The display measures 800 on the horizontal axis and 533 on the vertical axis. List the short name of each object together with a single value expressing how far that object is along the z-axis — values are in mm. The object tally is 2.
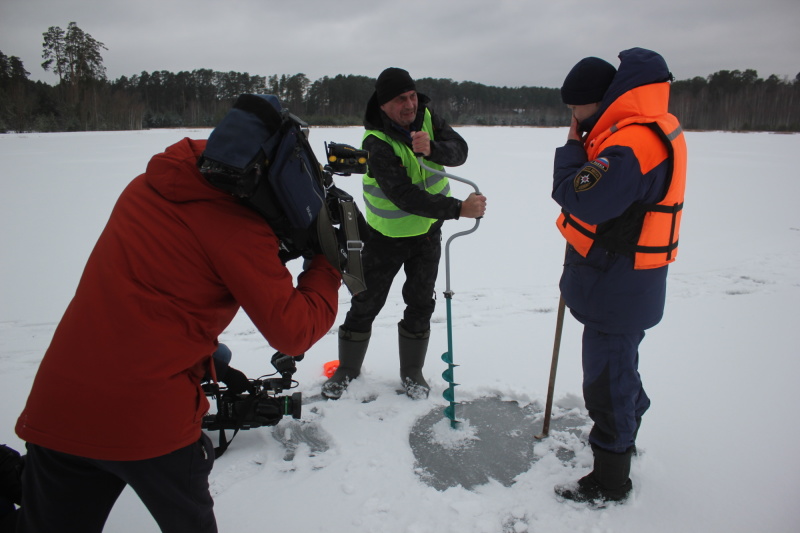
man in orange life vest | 1859
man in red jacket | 1247
